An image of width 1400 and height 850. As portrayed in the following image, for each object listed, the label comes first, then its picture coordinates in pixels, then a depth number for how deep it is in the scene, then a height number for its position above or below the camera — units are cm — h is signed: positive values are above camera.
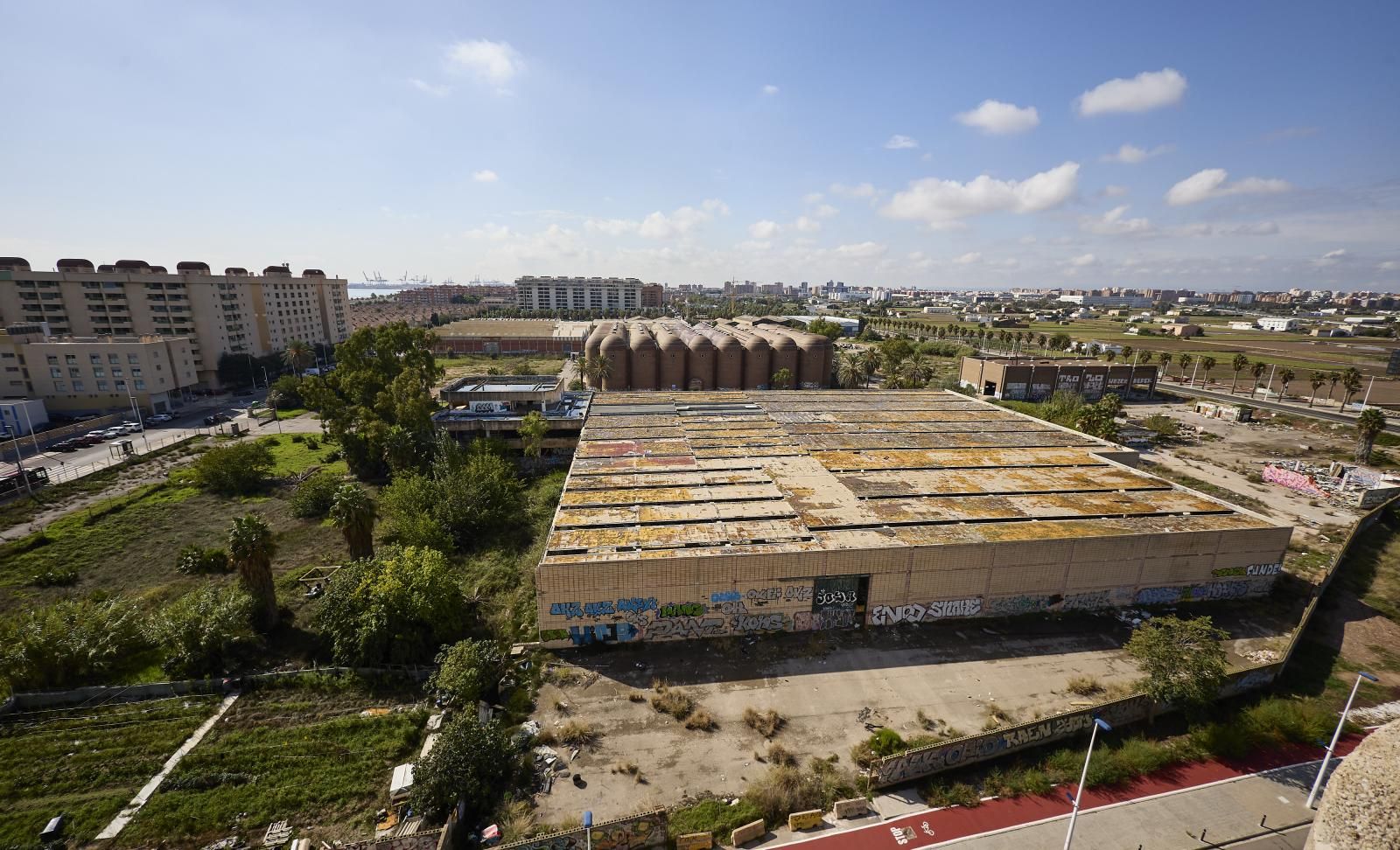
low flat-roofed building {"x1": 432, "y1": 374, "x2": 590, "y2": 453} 6418 -1425
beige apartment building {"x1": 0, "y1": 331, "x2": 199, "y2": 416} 7544 -1177
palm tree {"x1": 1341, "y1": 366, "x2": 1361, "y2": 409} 8144 -1238
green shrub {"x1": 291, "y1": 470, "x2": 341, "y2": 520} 5241 -1934
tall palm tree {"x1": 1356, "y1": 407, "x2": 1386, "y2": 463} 6269 -1486
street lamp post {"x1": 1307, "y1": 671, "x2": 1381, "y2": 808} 2000 -1833
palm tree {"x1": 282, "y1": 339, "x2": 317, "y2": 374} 9931 -1188
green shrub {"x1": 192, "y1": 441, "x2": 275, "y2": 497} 5694 -1823
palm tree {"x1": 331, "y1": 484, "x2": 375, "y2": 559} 3541 -1428
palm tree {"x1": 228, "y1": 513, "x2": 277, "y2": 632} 3195 -1543
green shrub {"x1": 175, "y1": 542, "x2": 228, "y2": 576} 3938 -1900
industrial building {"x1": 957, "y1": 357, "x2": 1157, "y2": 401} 9550 -1489
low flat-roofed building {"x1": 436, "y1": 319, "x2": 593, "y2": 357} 14638 -1331
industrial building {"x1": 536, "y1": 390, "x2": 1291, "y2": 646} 3253 -1515
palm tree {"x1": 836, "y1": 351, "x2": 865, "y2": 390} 9938 -1415
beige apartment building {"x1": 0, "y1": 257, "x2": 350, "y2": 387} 8862 -310
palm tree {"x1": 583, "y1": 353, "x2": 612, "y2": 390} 9212 -1296
